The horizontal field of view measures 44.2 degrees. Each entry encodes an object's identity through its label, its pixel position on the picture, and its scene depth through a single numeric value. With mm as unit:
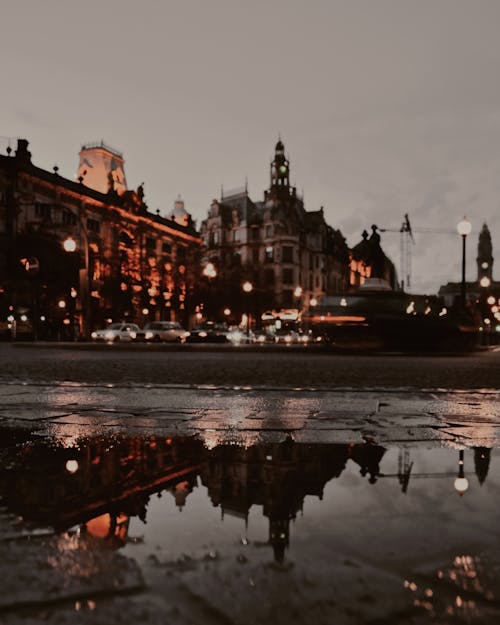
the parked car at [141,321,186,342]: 38969
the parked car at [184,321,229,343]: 40312
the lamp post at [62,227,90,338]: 24922
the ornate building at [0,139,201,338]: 47094
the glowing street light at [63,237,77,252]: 24859
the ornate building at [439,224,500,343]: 33656
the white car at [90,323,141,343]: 38500
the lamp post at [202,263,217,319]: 67125
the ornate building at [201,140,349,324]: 93375
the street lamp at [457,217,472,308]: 21969
